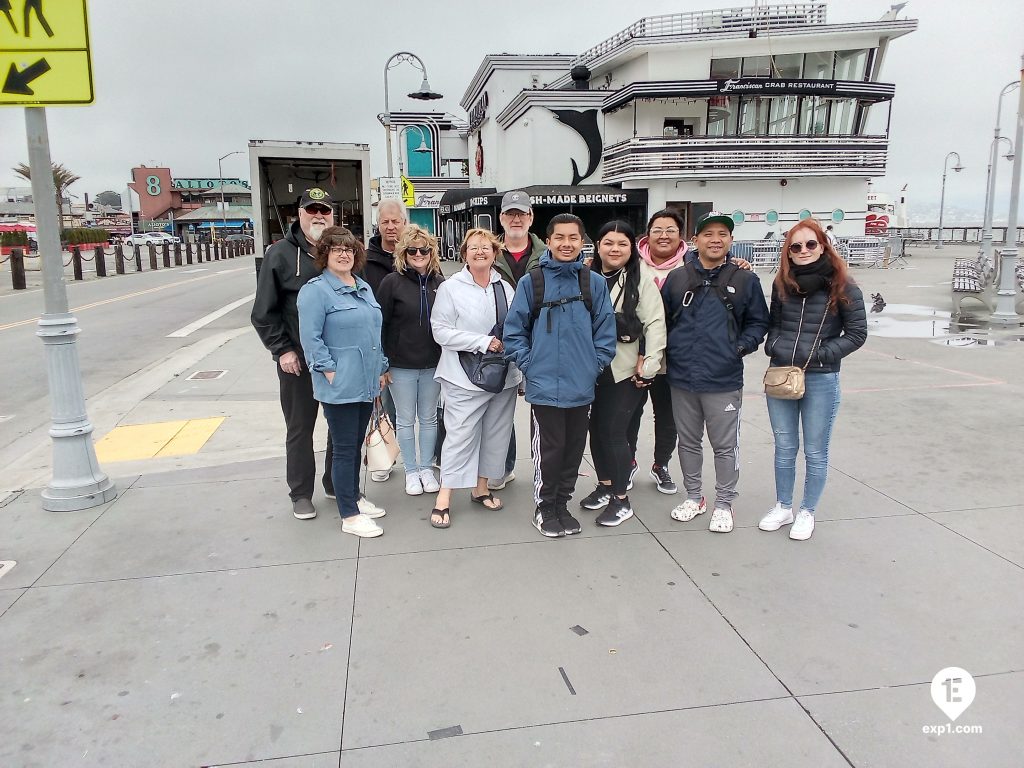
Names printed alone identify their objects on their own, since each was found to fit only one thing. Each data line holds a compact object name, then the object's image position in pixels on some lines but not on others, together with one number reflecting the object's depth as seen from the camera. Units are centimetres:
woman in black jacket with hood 474
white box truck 1403
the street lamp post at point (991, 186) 2505
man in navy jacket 426
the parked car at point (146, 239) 6994
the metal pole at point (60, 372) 461
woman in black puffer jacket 397
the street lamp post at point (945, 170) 4259
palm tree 5775
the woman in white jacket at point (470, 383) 439
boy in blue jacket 413
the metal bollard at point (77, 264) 2662
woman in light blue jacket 412
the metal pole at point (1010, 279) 1207
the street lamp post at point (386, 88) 1954
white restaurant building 2970
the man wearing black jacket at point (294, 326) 438
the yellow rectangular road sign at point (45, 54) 433
